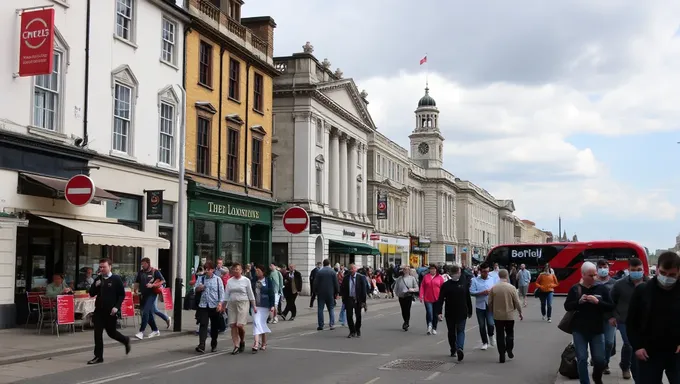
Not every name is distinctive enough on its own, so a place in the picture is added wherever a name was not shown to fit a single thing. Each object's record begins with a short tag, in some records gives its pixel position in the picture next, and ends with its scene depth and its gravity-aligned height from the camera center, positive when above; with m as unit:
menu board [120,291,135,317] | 19.25 -1.15
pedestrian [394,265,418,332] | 20.70 -0.77
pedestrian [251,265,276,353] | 15.64 -0.99
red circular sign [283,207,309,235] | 25.44 +1.43
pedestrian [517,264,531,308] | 31.88 -0.80
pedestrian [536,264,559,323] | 23.66 -0.82
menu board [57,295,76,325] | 17.25 -1.10
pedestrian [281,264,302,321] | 25.19 -0.88
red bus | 42.00 +0.39
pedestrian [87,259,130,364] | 13.36 -0.73
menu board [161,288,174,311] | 21.05 -1.06
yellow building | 29.53 +5.60
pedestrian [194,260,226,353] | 15.52 -0.91
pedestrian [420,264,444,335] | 19.56 -0.84
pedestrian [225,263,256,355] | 15.25 -0.83
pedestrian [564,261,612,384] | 9.95 -0.75
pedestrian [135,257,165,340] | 17.59 -0.70
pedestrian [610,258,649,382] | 10.33 -0.38
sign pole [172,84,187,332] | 19.06 +0.20
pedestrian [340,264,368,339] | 19.30 -0.85
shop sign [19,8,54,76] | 18.52 +5.46
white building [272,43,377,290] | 47.56 +7.10
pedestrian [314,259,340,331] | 20.44 -0.68
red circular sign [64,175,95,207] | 19.25 +1.85
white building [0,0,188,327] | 18.92 +3.58
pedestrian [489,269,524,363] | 13.47 -0.81
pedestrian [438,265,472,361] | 14.40 -0.87
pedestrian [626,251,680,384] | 6.74 -0.58
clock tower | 119.06 +20.14
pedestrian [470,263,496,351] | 15.62 -0.81
